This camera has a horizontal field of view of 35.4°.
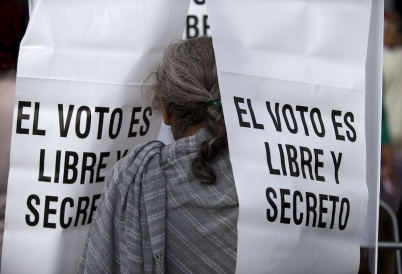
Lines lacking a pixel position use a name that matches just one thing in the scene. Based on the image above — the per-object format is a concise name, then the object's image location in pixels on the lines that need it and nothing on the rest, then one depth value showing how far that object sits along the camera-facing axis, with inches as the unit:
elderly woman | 80.0
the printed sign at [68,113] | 92.9
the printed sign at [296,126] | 79.9
